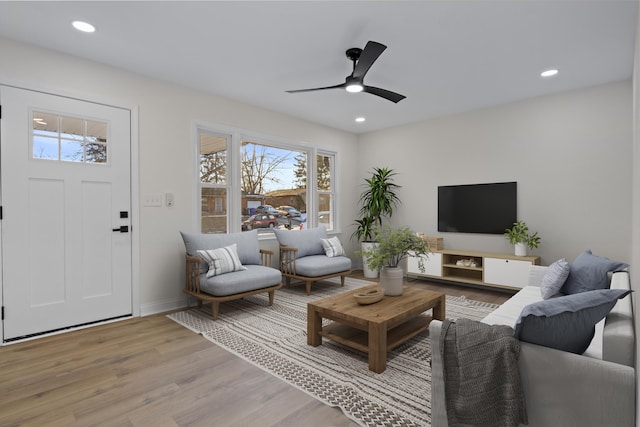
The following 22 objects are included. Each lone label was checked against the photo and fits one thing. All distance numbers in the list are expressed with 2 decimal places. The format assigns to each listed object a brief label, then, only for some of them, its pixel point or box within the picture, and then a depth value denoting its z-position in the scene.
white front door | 2.88
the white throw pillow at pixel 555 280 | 2.68
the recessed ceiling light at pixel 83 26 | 2.65
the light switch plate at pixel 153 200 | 3.65
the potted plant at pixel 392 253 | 2.90
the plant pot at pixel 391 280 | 2.99
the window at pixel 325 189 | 5.93
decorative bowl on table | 2.74
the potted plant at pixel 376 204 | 5.77
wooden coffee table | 2.35
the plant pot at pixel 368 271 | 5.63
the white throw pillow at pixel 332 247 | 5.02
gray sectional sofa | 1.26
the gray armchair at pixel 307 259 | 4.48
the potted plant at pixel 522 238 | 4.38
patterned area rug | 1.94
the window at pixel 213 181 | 4.32
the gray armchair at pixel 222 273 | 3.43
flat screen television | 4.71
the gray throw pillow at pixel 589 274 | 2.55
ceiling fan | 2.52
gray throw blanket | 1.37
